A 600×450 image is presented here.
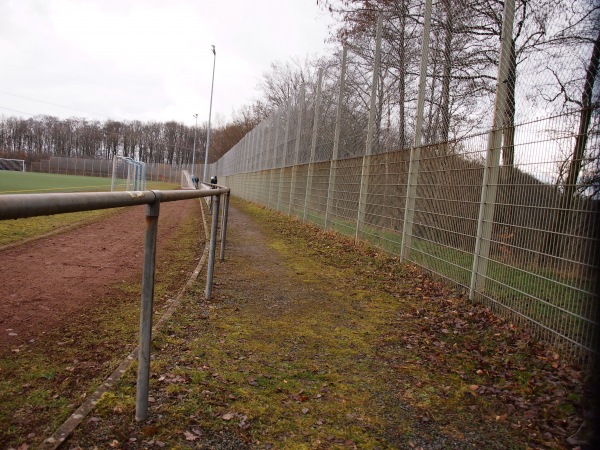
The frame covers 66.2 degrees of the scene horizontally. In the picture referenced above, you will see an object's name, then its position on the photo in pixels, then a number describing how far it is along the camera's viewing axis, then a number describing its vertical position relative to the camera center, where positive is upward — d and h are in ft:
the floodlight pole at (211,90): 136.67 +28.04
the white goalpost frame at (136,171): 76.28 +0.85
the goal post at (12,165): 215.37 +0.11
